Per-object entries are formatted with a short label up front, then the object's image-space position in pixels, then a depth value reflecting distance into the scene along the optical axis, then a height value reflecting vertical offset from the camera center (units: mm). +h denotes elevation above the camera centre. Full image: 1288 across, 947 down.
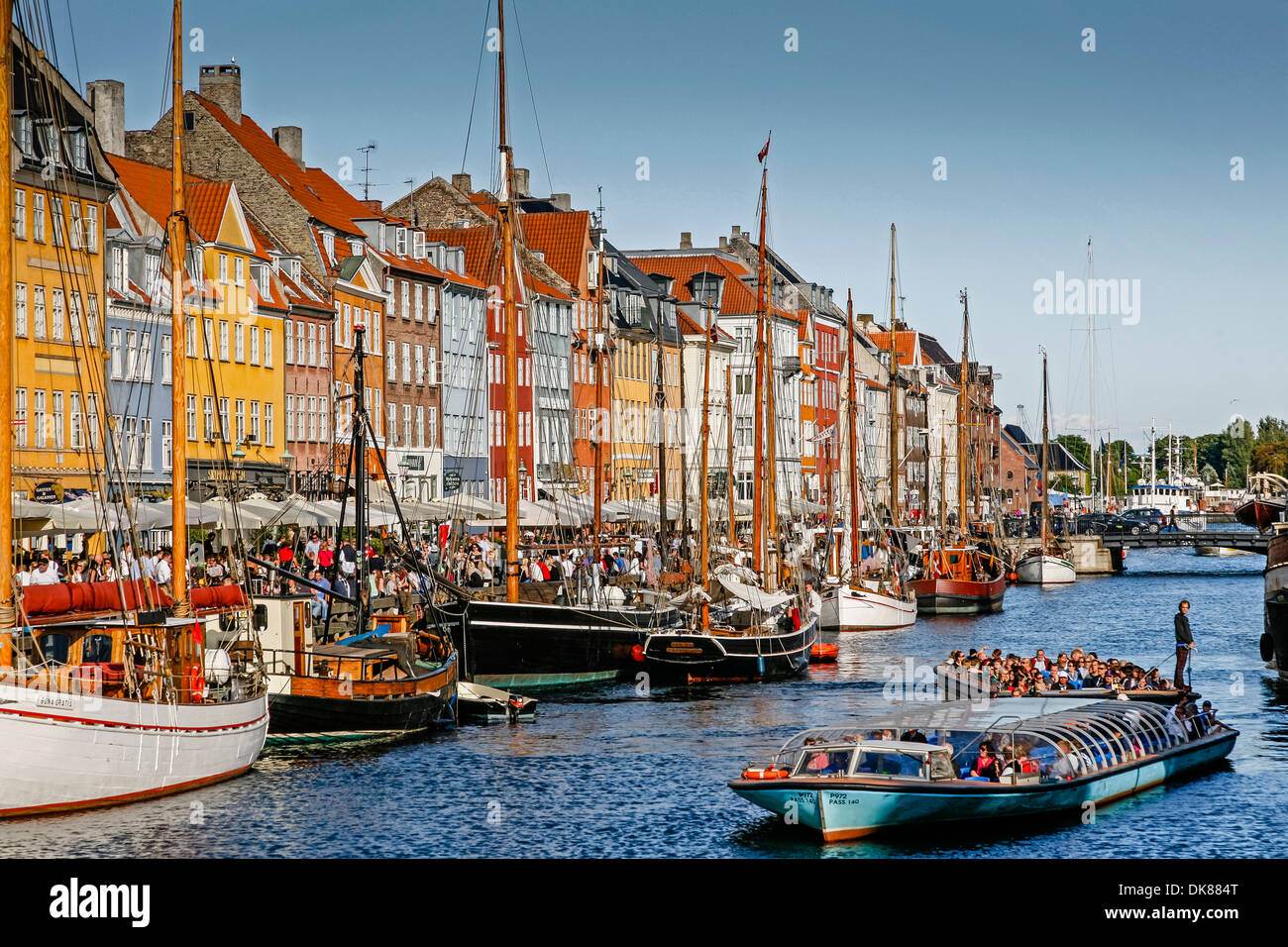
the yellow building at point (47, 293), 61594 +7591
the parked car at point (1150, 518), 153375 -1232
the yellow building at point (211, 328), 68375 +7330
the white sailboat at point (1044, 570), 112250 -3853
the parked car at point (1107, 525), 148625 -1685
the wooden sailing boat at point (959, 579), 86312 -3428
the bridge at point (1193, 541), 116625 -2404
